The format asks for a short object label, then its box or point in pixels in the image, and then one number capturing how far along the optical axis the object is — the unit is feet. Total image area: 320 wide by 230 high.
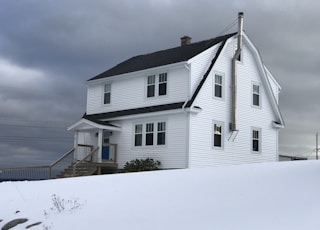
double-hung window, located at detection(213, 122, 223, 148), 82.89
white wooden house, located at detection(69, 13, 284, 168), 79.77
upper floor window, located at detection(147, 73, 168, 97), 84.28
